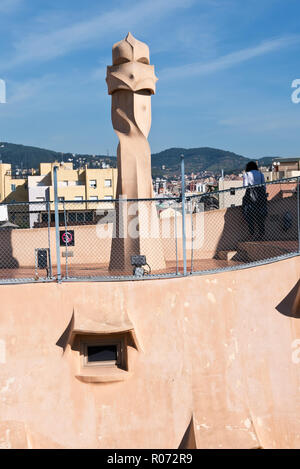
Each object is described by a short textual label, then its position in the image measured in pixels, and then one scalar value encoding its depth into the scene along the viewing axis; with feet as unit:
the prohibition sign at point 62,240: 45.01
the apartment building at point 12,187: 184.75
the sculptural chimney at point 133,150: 37.04
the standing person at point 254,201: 40.06
